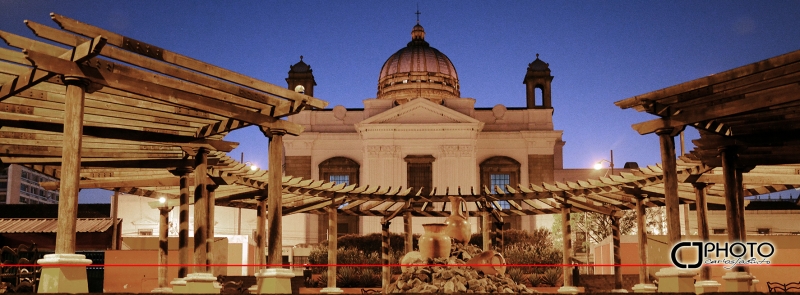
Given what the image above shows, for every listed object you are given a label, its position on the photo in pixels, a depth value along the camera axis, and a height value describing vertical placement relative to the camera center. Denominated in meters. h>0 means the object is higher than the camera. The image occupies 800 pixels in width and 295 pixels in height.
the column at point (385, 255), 21.88 -0.25
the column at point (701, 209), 16.62 +0.78
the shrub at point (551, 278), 24.83 -1.06
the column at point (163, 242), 17.03 +0.14
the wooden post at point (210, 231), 16.95 +0.39
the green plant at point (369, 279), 24.48 -1.05
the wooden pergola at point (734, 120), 10.58 +2.04
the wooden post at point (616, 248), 21.61 -0.09
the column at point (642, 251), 18.80 -0.15
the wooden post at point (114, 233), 27.63 +0.55
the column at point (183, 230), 13.94 +0.33
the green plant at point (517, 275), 24.19 -0.93
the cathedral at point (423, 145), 43.47 +5.91
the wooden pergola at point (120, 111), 9.24 +2.11
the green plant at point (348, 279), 24.45 -1.04
